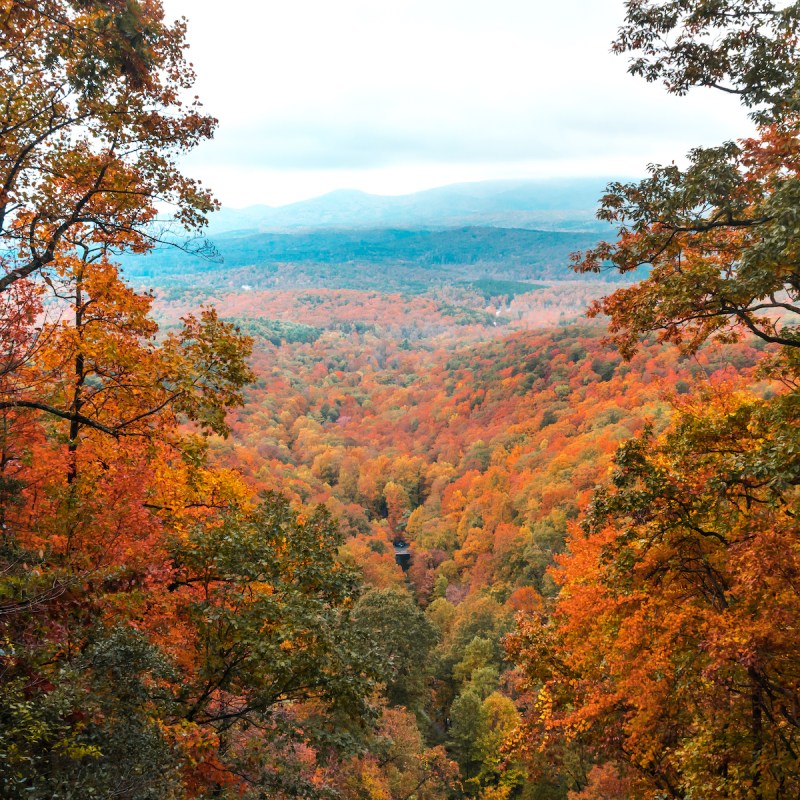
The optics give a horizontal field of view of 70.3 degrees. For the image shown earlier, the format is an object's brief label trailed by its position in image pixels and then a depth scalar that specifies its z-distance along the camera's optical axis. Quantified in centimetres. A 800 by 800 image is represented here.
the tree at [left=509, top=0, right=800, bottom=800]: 729
